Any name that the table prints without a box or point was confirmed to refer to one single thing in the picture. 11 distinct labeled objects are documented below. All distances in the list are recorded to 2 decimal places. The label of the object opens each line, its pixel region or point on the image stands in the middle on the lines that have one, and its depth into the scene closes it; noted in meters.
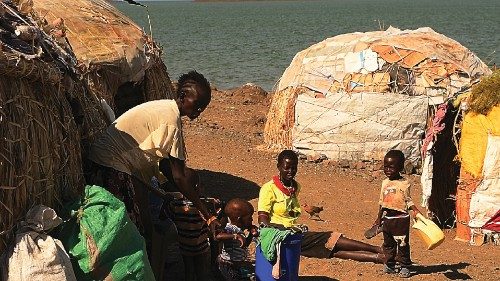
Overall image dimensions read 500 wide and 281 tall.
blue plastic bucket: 5.11
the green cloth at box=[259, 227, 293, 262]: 5.03
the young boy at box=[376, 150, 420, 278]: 6.14
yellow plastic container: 5.94
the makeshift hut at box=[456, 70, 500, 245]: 7.56
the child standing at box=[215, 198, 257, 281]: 5.35
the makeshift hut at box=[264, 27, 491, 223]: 10.84
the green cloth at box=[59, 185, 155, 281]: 4.33
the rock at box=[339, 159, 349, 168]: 11.02
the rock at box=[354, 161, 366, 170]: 10.96
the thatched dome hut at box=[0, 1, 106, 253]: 4.11
